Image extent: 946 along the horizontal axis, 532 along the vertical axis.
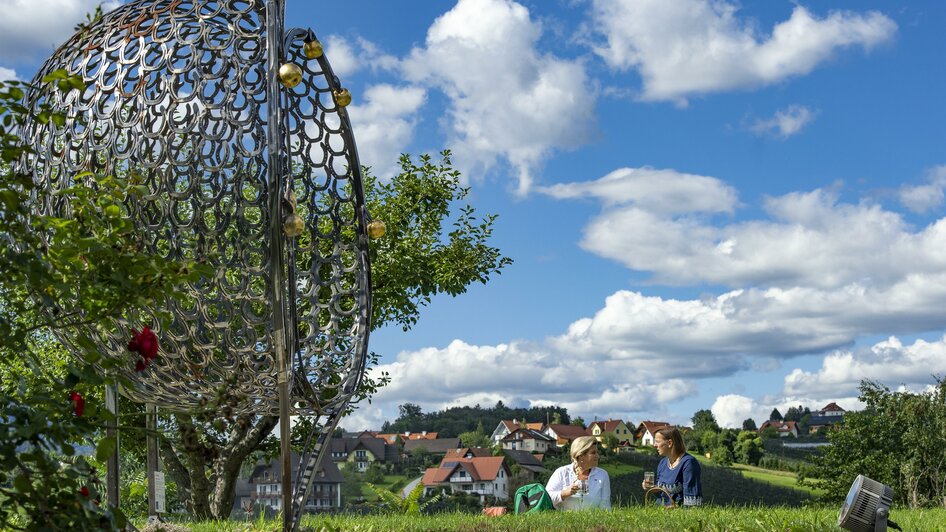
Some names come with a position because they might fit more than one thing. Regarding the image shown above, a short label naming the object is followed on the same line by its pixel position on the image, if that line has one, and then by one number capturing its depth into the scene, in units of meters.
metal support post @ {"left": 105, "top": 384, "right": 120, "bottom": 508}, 6.69
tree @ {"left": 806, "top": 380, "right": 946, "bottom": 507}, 21.48
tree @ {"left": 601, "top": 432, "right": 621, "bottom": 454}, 52.38
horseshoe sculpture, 5.84
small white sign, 8.30
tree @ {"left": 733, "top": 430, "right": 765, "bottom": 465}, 46.81
